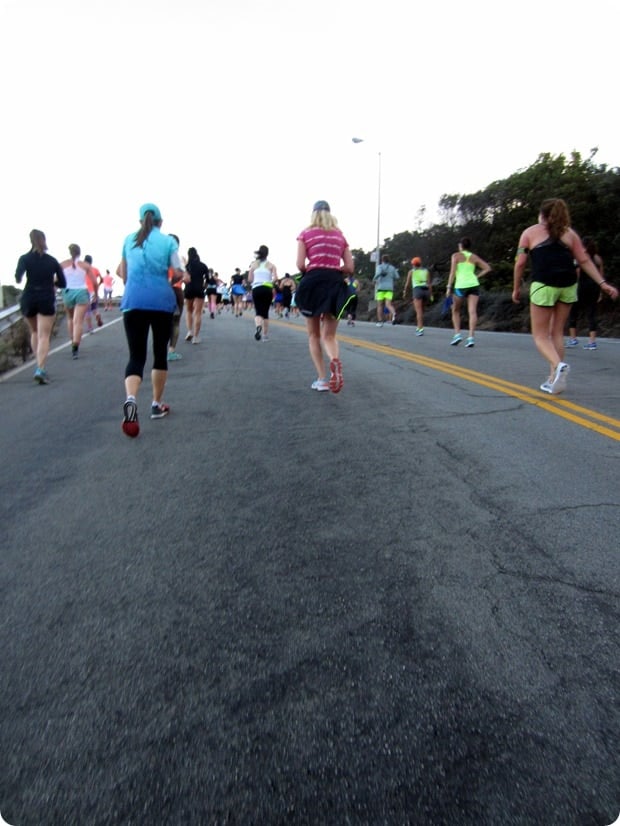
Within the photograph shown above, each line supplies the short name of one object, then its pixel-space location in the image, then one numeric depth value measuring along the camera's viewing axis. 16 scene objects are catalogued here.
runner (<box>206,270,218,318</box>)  23.86
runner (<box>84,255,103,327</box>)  14.13
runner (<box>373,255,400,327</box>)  20.48
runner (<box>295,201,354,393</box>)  7.09
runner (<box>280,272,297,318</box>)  31.14
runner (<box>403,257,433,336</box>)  17.19
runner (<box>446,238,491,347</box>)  12.63
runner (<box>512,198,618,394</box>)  7.18
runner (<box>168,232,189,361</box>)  10.48
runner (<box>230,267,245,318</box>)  29.17
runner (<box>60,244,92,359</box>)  12.13
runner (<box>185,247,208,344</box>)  13.44
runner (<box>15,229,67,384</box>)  9.23
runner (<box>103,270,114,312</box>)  29.08
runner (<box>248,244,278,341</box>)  13.78
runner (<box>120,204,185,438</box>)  6.02
